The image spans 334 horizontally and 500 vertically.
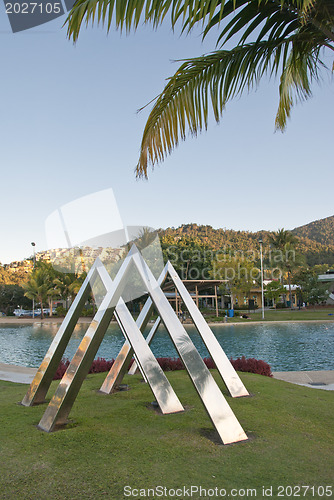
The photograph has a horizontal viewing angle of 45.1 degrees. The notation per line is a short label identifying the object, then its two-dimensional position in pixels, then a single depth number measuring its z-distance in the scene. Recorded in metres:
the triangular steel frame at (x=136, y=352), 4.61
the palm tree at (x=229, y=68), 3.84
